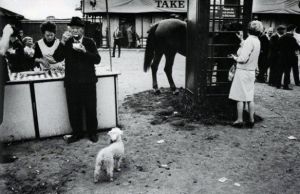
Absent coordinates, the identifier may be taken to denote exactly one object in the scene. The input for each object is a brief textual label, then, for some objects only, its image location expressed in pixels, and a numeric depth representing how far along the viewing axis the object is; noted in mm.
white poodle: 4320
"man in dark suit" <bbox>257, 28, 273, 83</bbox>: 11414
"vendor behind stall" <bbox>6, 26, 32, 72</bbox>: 8638
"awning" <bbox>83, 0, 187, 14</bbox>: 24016
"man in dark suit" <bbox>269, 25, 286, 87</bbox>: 10758
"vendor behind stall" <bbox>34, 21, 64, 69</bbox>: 6637
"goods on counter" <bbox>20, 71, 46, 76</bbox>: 6172
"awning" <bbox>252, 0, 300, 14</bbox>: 22484
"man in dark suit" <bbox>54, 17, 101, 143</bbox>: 5535
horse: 8789
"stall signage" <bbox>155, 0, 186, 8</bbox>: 24000
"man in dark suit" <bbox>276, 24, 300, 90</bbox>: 10258
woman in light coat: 5996
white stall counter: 5641
